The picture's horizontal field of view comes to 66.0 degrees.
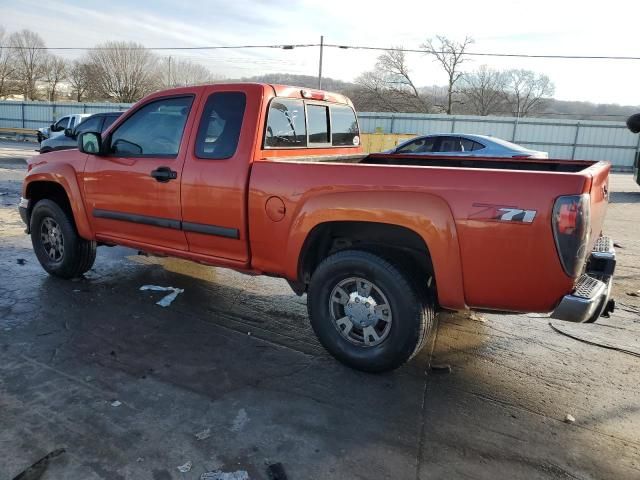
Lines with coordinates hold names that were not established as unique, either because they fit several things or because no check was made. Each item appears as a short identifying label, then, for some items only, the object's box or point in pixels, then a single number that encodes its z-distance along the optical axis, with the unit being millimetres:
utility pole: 36562
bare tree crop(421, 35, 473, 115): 56906
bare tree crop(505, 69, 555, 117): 70875
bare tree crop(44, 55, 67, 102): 63531
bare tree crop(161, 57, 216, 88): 65312
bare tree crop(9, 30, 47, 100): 60150
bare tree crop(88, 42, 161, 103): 59003
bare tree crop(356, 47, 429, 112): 58719
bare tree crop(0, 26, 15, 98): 57844
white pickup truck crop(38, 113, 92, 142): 20016
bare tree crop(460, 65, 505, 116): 62375
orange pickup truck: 2797
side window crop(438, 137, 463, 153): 11127
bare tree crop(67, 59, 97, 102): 59906
